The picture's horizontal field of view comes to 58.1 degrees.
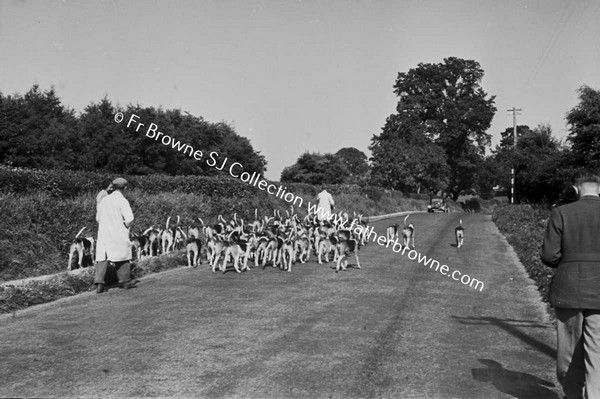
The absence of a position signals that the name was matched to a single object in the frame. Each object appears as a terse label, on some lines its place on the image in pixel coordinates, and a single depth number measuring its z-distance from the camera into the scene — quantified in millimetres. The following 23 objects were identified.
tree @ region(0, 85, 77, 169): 31281
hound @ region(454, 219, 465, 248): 19391
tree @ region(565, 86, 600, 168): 22984
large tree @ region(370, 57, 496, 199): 70938
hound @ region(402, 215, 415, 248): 18281
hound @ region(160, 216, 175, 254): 15299
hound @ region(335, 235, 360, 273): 13388
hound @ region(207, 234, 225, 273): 13188
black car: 58625
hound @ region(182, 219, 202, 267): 14047
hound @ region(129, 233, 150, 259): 13930
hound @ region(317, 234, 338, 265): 14789
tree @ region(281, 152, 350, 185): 63156
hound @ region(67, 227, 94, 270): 12133
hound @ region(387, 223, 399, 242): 20125
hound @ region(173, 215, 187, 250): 16233
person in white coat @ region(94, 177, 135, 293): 10602
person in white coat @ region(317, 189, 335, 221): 19547
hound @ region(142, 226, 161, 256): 14820
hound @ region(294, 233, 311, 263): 14875
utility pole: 42812
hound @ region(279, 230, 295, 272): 13426
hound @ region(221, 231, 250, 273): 13039
